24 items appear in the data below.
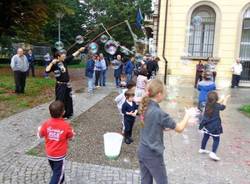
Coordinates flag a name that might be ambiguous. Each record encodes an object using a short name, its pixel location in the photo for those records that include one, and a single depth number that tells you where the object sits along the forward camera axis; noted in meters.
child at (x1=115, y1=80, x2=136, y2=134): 4.20
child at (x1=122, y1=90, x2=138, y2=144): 4.13
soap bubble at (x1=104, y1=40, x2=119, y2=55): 7.43
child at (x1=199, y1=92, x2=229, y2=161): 3.82
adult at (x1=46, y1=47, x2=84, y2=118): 5.01
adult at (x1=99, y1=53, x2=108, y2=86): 9.95
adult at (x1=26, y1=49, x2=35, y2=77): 11.84
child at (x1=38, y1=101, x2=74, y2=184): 2.68
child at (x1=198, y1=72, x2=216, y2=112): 5.46
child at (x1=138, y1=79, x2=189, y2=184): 2.28
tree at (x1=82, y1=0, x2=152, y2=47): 26.01
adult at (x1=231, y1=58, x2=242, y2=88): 10.83
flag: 14.33
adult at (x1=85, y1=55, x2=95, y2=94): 8.60
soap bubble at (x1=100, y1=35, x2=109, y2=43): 7.25
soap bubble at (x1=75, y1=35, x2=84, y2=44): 6.69
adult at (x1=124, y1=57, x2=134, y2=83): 10.10
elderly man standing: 7.64
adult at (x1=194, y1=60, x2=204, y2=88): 10.24
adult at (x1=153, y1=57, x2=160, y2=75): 10.62
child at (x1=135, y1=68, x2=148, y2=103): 5.97
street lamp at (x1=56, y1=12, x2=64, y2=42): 13.02
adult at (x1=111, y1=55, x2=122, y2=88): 10.13
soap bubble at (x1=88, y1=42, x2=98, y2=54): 6.68
